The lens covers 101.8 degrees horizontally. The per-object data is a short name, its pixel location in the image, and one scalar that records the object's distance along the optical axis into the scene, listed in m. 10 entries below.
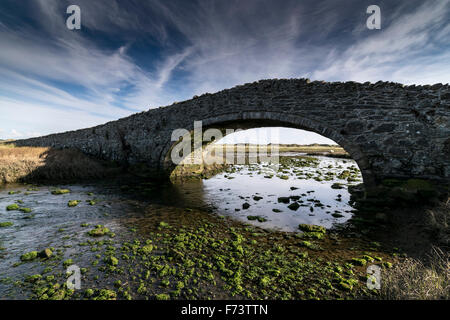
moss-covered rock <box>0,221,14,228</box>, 5.16
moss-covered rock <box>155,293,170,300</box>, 2.77
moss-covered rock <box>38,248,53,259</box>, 3.75
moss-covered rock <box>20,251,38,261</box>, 3.69
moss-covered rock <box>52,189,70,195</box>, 8.81
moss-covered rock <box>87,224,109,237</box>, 4.82
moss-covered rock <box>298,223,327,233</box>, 5.34
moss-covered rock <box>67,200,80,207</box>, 7.11
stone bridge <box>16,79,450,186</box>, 6.70
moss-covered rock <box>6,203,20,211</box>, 6.50
